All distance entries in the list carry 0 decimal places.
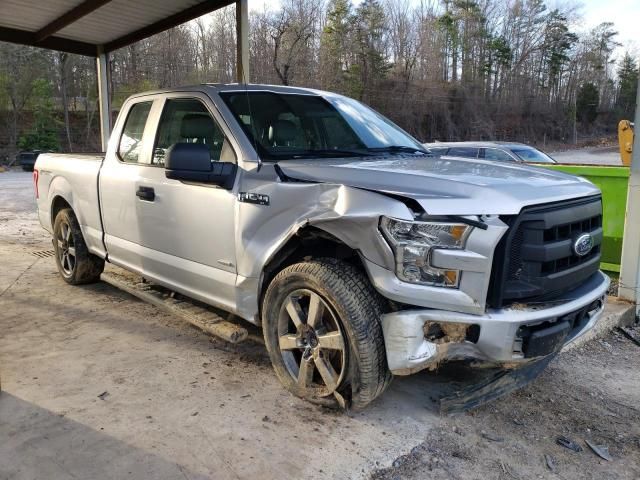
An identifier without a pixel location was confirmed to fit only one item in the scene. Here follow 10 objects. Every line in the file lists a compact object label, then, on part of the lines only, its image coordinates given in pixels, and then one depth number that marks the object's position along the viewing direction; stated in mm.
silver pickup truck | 2773
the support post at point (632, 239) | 4996
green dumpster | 6188
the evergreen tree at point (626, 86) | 68938
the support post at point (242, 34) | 7566
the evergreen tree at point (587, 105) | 68562
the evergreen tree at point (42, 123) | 30828
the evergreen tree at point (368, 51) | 46781
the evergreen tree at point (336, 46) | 44750
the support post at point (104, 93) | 10023
